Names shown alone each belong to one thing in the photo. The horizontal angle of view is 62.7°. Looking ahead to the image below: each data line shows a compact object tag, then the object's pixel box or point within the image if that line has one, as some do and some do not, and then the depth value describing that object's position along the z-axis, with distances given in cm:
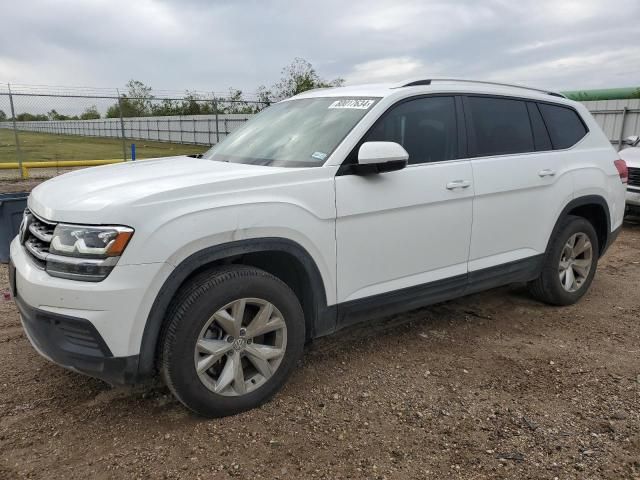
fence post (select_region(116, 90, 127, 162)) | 1652
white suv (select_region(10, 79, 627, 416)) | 250
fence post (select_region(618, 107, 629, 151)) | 1424
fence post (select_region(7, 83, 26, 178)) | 1399
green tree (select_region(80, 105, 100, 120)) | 5145
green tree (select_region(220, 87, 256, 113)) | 2878
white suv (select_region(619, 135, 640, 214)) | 834
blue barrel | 490
